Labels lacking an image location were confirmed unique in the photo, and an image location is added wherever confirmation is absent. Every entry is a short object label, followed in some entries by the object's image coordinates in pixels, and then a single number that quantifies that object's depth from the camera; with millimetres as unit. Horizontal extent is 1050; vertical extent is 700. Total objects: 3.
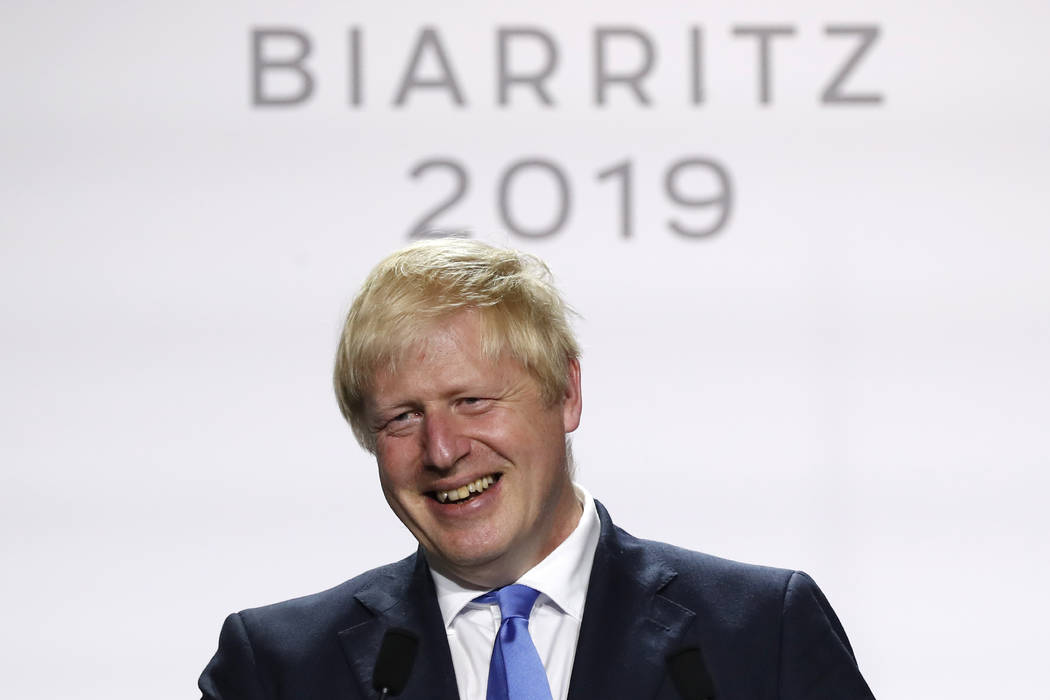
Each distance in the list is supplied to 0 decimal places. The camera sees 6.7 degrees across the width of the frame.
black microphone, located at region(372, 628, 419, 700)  7109
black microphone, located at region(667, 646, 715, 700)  7075
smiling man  7083
